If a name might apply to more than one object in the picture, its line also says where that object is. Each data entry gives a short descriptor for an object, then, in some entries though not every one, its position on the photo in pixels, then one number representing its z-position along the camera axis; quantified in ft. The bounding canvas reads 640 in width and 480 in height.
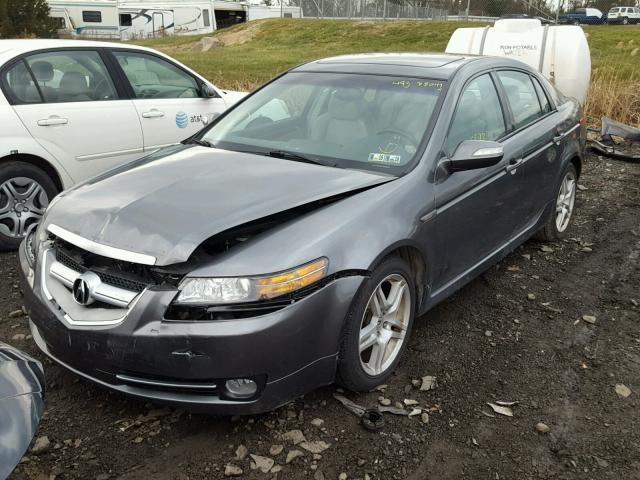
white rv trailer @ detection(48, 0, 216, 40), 150.71
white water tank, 29.09
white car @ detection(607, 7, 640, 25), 124.47
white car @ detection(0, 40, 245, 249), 15.99
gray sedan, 8.32
